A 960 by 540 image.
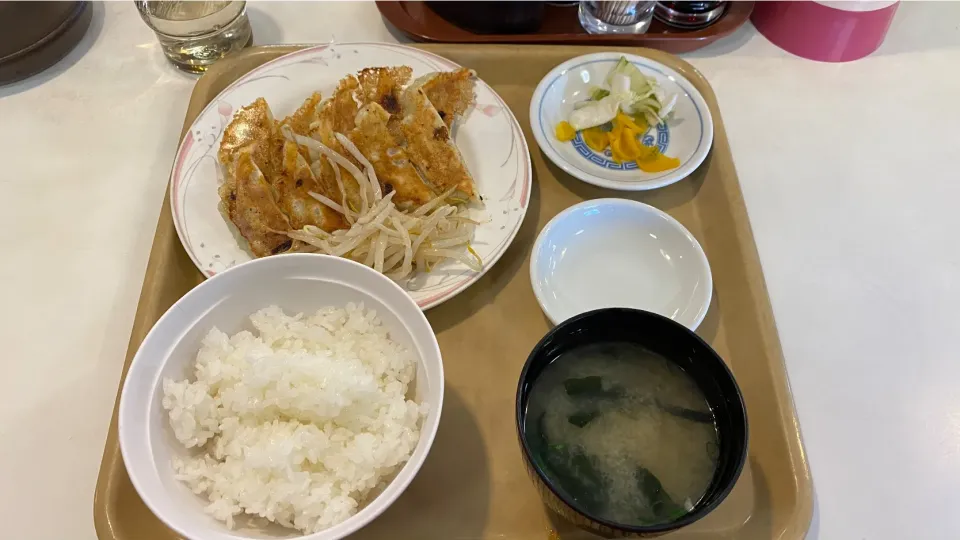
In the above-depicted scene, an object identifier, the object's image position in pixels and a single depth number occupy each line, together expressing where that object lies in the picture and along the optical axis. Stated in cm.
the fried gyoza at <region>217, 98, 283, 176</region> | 40
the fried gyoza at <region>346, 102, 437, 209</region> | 41
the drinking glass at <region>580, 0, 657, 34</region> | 52
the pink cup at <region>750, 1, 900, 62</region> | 51
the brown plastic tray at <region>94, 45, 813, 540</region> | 32
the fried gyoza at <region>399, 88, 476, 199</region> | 41
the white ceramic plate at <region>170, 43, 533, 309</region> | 38
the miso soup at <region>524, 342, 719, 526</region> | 28
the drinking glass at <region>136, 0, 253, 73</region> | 50
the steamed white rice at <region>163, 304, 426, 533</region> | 28
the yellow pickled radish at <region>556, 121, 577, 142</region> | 46
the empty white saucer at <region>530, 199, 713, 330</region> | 39
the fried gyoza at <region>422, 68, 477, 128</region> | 44
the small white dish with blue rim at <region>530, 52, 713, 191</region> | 43
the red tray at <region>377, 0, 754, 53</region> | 52
